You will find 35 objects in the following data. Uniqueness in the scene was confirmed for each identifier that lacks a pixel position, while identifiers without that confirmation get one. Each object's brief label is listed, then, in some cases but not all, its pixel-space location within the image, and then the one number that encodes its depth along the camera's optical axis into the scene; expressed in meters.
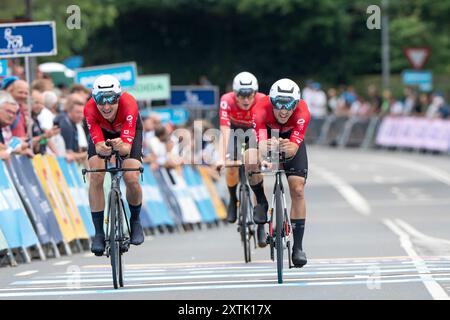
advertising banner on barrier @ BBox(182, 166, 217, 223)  26.84
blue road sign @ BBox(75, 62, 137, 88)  25.08
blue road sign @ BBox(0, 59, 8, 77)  20.50
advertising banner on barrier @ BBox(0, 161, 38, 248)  17.02
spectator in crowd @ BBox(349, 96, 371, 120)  51.84
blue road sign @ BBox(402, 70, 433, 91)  49.50
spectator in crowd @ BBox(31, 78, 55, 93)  20.58
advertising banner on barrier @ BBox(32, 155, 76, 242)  18.73
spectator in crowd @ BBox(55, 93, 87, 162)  20.25
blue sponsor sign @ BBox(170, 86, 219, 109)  34.34
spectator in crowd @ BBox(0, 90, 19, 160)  17.52
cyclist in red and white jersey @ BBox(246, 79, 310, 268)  13.94
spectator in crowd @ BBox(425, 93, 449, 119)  45.22
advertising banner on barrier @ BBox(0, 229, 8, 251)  16.49
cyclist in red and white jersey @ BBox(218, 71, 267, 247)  16.81
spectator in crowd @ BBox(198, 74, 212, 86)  49.59
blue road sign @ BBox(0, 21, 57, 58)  19.53
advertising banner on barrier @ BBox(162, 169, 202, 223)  25.83
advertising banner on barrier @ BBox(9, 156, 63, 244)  17.88
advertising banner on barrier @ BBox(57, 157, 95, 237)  19.86
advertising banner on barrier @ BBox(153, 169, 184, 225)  25.39
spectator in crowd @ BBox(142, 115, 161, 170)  25.00
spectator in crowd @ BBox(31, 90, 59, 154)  19.20
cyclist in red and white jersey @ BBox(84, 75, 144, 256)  13.82
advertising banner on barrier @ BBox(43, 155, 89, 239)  19.30
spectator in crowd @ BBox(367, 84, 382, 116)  51.84
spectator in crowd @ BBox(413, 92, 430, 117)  47.47
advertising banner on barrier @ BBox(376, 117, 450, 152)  45.22
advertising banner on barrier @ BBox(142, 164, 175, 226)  24.17
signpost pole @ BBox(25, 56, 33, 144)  18.94
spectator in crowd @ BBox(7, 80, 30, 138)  18.58
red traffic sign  49.03
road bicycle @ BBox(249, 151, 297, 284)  13.95
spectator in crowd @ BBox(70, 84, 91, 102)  20.75
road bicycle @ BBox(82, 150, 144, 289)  13.60
